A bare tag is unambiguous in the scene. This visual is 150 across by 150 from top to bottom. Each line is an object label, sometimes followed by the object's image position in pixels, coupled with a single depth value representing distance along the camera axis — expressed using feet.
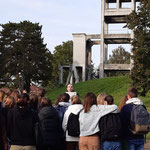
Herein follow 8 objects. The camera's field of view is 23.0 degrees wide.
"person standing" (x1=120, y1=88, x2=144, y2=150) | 24.57
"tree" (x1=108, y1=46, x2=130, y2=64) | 275.34
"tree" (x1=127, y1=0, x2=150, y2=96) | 81.05
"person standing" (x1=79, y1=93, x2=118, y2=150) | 23.91
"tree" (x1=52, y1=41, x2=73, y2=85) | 269.85
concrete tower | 183.73
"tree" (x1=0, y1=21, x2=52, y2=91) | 188.96
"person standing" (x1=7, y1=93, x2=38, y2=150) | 22.97
